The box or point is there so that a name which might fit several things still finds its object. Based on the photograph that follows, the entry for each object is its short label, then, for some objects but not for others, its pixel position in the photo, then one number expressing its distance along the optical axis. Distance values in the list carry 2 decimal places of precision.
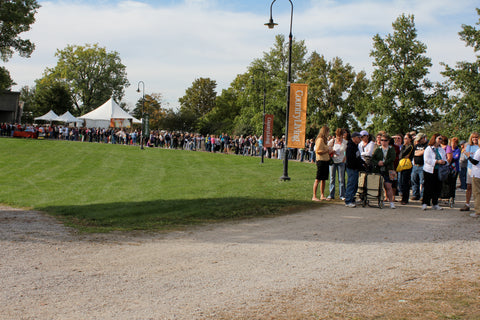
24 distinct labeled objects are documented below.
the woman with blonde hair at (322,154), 12.05
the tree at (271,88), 65.38
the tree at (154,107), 90.12
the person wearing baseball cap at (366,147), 11.66
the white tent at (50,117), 56.61
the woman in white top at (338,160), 12.21
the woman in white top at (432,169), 11.10
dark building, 64.12
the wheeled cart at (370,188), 11.40
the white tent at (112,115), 54.19
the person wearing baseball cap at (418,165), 12.38
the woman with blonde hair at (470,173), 11.38
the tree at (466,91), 42.47
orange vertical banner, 16.33
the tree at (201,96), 95.69
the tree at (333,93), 56.94
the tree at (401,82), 51.25
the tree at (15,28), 29.92
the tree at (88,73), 86.38
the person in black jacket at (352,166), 11.32
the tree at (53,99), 83.81
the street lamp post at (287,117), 16.08
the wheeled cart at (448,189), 11.67
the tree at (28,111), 92.59
